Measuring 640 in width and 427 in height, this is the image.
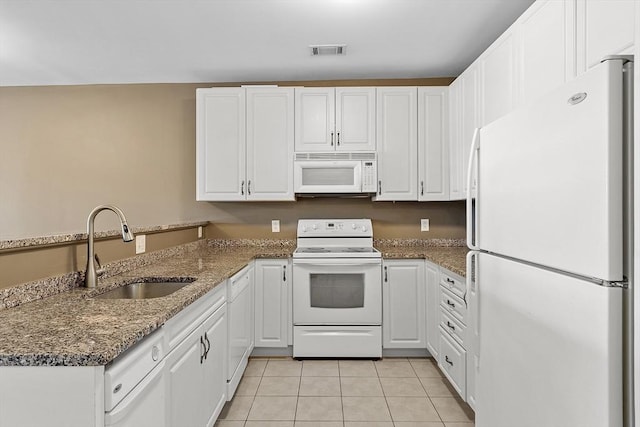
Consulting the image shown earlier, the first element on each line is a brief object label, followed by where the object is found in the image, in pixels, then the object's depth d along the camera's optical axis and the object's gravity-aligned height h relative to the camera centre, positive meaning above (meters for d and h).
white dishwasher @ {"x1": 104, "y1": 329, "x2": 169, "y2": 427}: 0.94 -0.49
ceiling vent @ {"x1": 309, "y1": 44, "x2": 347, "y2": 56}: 2.92 +1.39
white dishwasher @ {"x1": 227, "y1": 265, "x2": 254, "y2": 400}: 2.30 -0.76
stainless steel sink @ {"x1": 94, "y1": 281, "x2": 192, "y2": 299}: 1.86 -0.38
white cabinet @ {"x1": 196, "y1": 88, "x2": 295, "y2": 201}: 3.35 +0.73
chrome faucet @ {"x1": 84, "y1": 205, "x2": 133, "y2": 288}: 1.67 -0.16
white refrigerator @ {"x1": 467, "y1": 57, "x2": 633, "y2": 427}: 0.90 -0.12
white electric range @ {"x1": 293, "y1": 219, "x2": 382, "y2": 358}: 3.02 -0.72
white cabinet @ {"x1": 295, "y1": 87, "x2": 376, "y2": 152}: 3.32 +0.91
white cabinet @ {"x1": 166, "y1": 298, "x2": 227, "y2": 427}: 1.44 -0.73
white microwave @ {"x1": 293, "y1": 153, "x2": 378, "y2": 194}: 3.26 +0.41
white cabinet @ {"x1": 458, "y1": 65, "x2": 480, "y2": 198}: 2.71 +0.82
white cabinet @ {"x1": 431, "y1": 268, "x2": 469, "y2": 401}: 2.27 -0.77
